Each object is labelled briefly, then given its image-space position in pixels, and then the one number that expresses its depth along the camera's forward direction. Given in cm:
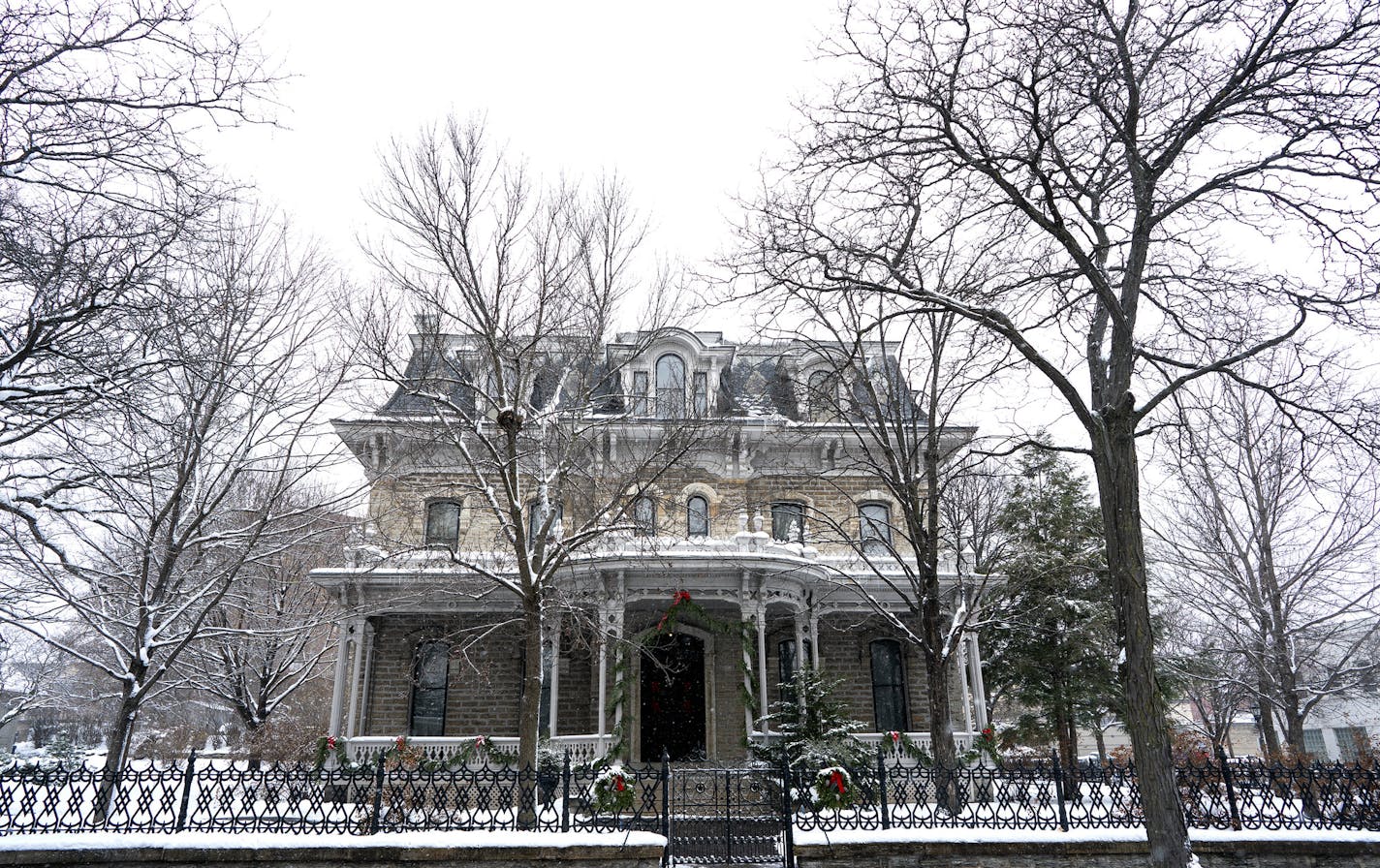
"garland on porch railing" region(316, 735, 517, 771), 1502
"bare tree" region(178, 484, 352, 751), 2116
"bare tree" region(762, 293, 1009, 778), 1292
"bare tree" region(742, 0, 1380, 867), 725
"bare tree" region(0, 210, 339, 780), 1144
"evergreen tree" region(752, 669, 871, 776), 1307
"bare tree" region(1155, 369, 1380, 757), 1522
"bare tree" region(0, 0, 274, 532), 625
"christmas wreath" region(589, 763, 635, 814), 997
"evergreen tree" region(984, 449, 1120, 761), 1864
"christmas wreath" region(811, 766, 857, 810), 963
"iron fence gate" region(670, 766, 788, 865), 977
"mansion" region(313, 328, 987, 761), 1552
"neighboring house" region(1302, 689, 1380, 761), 2941
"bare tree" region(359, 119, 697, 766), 1229
